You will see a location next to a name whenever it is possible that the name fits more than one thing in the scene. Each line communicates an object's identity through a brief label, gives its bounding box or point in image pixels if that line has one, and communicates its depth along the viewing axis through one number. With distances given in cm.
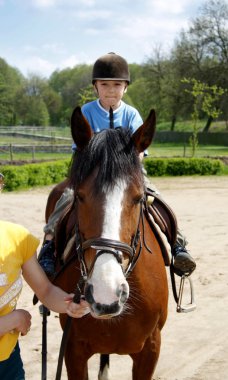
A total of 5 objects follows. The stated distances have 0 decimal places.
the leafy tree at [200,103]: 2809
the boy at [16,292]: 241
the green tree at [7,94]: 6122
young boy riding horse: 359
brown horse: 220
